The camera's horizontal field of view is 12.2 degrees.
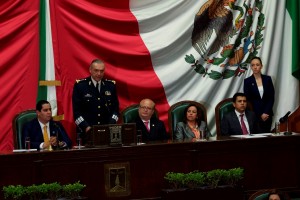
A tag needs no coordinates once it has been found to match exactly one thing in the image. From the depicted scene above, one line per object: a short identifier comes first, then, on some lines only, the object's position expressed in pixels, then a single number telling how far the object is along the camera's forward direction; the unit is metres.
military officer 14.78
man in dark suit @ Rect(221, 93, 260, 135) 15.32
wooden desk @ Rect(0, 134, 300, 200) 12.66
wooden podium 12.90
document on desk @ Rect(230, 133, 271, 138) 14.22
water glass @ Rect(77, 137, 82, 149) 13.25
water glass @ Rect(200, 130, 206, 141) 14.17
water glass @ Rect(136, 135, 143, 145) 13.71
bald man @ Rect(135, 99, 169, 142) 14.58
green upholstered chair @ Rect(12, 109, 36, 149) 14.00
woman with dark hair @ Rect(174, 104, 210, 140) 14.85
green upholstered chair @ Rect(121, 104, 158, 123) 14.95
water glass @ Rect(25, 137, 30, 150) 13.14
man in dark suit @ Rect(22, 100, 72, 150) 13.79
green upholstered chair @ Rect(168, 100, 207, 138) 15.36
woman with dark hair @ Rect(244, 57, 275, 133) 16.50
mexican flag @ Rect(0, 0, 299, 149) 15.42
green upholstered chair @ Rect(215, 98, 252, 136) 15.78
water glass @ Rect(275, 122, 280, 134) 14.59
